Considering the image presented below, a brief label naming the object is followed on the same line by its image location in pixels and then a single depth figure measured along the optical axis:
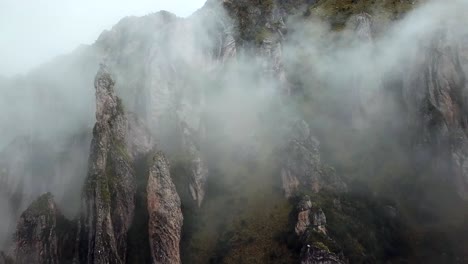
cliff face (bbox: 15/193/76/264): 140.75
